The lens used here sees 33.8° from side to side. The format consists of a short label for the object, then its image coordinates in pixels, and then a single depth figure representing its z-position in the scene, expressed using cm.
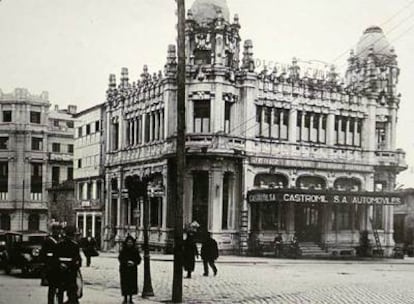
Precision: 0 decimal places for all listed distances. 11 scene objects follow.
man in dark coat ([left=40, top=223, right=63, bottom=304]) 1376
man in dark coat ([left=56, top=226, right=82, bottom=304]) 1360
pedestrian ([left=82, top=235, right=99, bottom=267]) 2879
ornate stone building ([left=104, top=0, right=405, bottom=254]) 3950
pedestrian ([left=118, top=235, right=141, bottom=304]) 1577
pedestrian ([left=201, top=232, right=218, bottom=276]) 2438
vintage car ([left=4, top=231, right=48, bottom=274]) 2262
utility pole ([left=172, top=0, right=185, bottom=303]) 1583
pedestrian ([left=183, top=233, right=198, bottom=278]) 2308
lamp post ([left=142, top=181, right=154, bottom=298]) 1733
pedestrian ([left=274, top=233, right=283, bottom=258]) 3892
